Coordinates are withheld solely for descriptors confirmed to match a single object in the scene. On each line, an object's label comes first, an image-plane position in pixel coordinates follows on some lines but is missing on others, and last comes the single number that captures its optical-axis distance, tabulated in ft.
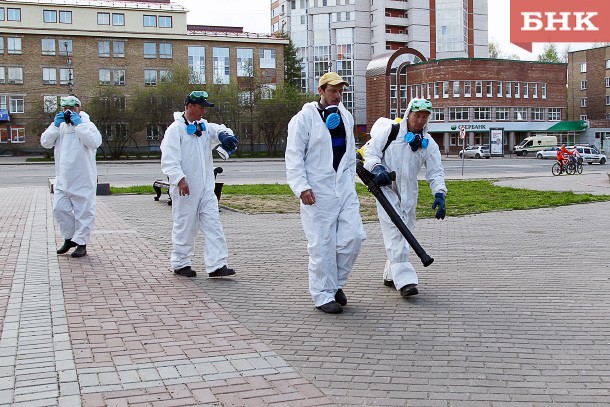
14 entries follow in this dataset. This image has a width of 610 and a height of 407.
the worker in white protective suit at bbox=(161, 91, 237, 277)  26.81
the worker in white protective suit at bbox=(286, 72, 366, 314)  21.45
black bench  61.79
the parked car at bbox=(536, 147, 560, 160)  216.54
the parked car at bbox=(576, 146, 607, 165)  182.00
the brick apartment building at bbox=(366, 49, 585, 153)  274.16
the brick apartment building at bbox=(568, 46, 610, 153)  292.81
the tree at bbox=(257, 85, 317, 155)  239.71
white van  241.55
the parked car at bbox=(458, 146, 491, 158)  232.73
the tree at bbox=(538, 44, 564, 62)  376.07
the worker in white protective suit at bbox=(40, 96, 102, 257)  31.60
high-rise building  335.06
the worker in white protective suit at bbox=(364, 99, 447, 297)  23.58
